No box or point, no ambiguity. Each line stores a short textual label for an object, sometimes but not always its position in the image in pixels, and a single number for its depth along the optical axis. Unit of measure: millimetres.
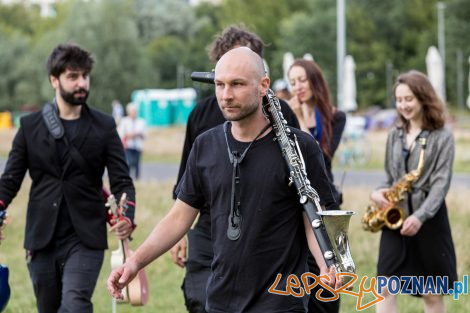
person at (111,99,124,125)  71233
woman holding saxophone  12305
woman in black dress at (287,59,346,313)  12523
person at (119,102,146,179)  37594
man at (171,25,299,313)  10341
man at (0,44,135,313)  11026
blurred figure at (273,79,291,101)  16543
